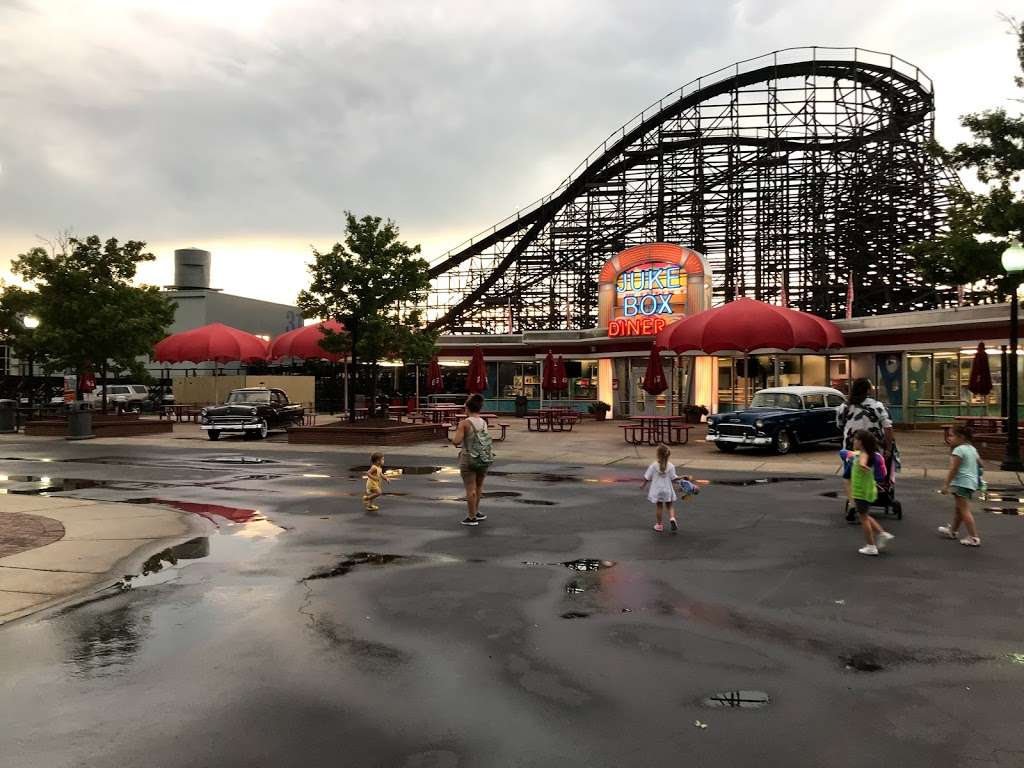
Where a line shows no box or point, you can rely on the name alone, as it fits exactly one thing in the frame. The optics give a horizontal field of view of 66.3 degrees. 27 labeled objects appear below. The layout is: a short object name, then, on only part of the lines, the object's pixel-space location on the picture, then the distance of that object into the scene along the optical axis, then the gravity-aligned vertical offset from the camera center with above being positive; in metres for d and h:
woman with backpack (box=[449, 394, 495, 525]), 10.36 -0.91
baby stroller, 10.82 -1.53
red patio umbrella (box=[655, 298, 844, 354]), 24.80 +1.71
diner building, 28.52 +1.10
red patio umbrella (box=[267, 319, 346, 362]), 37.09 +1.89
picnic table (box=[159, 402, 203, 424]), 35.44 -1.21
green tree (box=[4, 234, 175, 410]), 27.73 +2.73
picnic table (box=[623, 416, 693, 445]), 23.05 -1.54
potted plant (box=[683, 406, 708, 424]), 31.58 -1.20
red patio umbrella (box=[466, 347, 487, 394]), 29.25 +0.35
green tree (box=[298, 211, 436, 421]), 24.56 +3.08
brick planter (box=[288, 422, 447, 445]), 23.80 -1.56
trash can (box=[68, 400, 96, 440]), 26.31 -1.34
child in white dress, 10.06 -1.31
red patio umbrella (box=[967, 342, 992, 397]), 23.31 +0.17
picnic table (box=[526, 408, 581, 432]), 28.53 -1.24
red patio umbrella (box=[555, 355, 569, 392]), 31.44 +0.26
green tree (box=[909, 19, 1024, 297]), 18.44 +4.34
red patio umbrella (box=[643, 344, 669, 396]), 26.45 +0.21
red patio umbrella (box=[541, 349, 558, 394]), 31.56 +0.34
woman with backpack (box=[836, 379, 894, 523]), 10.66 -0.49
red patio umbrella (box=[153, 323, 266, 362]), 38.53 +1.86
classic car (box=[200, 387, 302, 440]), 25.72 -1.00
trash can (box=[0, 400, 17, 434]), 29.98 -1.26
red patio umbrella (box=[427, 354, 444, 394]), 32.56 +0.36
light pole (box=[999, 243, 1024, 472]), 16.19 +0.64
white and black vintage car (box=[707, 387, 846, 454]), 20.31 -1.00
